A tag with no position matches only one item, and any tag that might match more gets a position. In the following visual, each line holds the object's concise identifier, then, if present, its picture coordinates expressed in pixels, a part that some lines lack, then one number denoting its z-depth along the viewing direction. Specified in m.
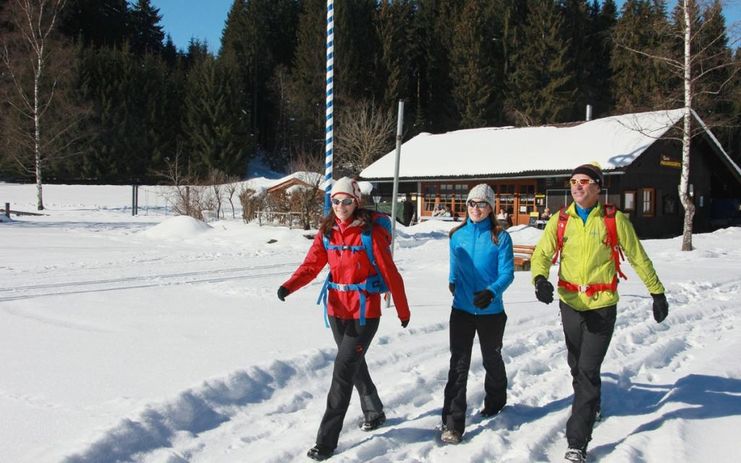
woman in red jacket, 3.63
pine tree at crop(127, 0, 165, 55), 57.75
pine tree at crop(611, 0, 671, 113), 42.31
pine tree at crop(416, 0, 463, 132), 52.53
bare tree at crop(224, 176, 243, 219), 28.71
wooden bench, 12.22
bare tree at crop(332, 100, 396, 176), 38.50
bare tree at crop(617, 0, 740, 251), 16.12
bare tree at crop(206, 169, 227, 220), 25.88
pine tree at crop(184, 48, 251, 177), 45.62
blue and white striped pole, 9.73
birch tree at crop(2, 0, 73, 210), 28.16
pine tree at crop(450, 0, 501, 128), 48.94
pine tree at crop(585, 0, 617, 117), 50.44
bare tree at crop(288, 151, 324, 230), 19.69
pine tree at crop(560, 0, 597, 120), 49.06
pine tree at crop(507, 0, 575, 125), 46.16
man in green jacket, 3.72
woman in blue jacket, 3.93
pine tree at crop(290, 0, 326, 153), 49.72
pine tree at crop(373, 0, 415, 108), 49.60
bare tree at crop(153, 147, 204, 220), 23.83
